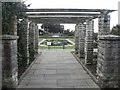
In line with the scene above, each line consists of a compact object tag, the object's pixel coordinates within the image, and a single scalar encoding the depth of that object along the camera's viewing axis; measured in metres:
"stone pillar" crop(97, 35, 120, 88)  3.10
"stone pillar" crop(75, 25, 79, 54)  8.23
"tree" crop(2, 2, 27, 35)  3.84
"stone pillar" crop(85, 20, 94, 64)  5.26
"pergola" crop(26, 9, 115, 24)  4.75
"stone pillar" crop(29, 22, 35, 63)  6.72
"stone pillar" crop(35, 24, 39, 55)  8.37
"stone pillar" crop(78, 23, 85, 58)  6.84
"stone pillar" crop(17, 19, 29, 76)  4.91
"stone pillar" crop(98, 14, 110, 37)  4.47
